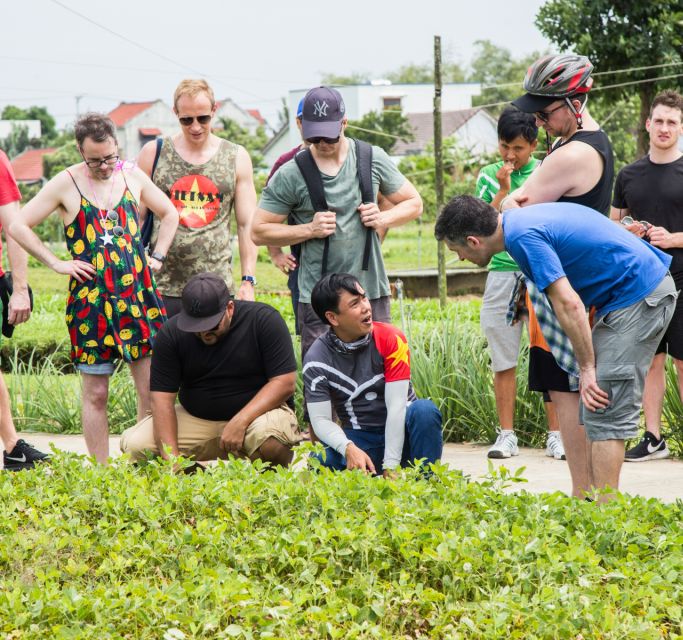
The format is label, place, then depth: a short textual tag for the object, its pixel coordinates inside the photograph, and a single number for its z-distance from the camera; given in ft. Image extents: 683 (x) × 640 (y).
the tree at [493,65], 328.37
